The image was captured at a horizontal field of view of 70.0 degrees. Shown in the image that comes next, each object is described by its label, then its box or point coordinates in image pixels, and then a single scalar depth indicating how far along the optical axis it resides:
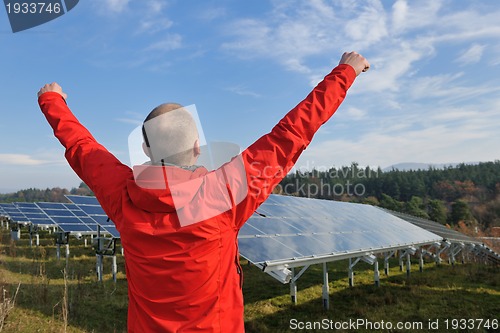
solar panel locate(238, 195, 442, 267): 7.01
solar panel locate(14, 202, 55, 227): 19.37
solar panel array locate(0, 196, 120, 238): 14.69
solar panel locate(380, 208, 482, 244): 16.20
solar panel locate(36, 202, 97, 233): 15.17
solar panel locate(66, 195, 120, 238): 16.13
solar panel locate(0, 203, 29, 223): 22.96
